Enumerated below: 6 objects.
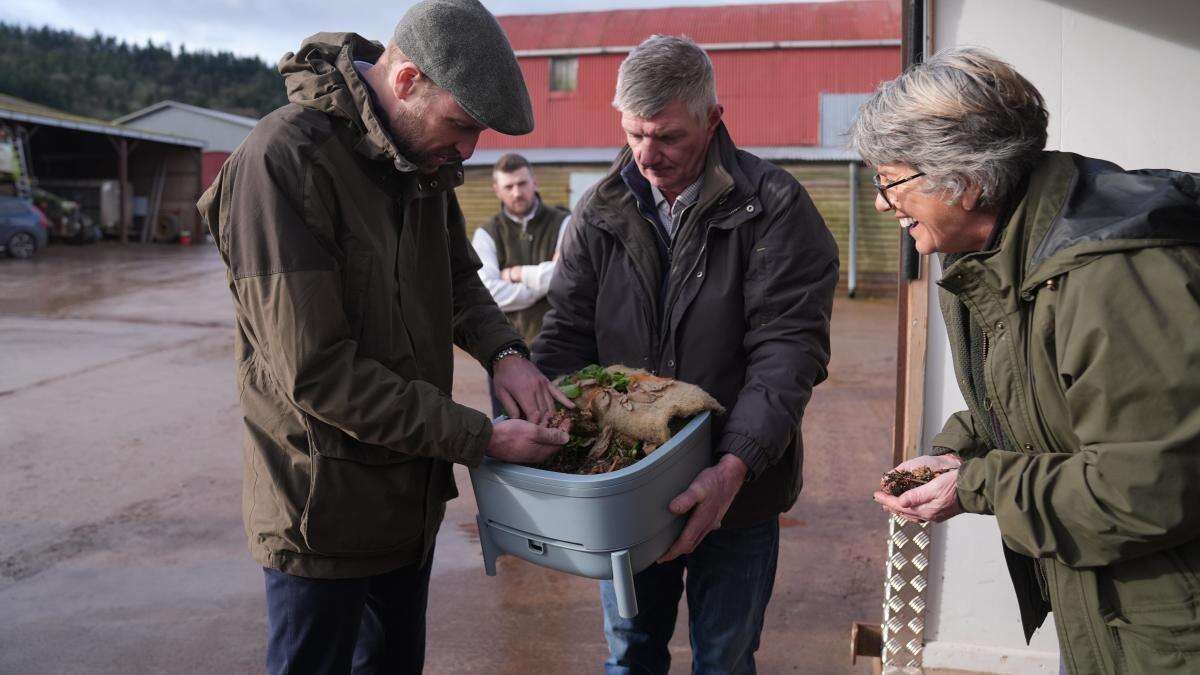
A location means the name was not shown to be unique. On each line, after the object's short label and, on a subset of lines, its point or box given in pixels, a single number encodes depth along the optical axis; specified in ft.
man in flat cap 6.35
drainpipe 58.85
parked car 71.00
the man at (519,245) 17.31
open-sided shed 103.09
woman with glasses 5.04
